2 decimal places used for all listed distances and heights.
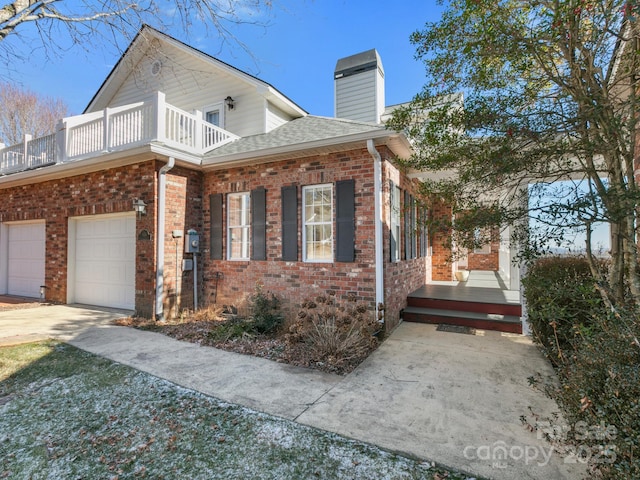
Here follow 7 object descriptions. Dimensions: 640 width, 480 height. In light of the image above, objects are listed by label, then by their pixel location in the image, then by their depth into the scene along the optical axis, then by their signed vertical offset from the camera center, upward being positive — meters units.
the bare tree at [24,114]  17.20 +7.89
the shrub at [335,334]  4.47 -1.33
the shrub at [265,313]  5.82 -1.25
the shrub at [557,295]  3.08 -0.50
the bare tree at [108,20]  4.89 +3.69
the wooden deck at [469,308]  6.11 -1.28
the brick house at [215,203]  6.09 +1.08
